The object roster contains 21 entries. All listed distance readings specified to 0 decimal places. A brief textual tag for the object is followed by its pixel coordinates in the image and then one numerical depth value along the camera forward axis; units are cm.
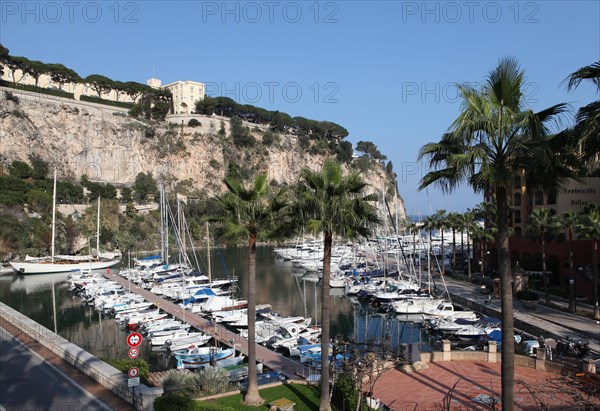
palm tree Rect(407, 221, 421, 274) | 6501
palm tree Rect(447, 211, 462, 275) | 5537
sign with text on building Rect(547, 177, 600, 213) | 3669
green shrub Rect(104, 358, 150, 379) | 2014
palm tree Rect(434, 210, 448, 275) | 5781
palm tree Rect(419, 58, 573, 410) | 962
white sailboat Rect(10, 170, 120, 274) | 6450
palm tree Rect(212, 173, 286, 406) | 1614
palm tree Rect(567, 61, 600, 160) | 944
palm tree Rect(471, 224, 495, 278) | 4690
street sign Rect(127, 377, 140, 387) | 1502
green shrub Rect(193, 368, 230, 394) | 1727
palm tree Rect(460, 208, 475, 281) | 5309
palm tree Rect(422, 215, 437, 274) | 6029
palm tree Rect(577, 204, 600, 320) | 3077
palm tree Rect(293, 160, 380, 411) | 1453
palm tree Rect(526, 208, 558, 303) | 3751
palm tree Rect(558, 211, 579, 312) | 3453
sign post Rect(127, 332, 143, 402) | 1507
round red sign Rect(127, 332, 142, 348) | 1627
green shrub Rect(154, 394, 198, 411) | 1384
